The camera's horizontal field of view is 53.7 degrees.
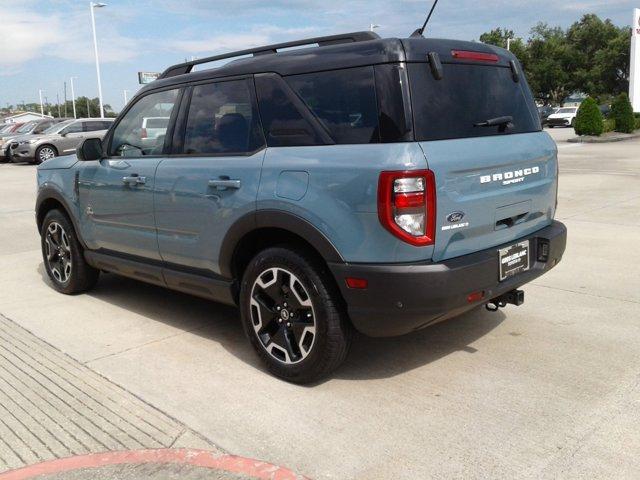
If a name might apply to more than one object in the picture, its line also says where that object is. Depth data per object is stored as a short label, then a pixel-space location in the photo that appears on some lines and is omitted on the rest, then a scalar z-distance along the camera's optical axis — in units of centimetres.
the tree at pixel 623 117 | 2692
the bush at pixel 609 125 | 2619
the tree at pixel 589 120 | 2494
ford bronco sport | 320
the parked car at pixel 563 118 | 3750
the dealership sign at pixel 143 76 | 2223
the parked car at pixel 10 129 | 2813
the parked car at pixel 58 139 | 2217
